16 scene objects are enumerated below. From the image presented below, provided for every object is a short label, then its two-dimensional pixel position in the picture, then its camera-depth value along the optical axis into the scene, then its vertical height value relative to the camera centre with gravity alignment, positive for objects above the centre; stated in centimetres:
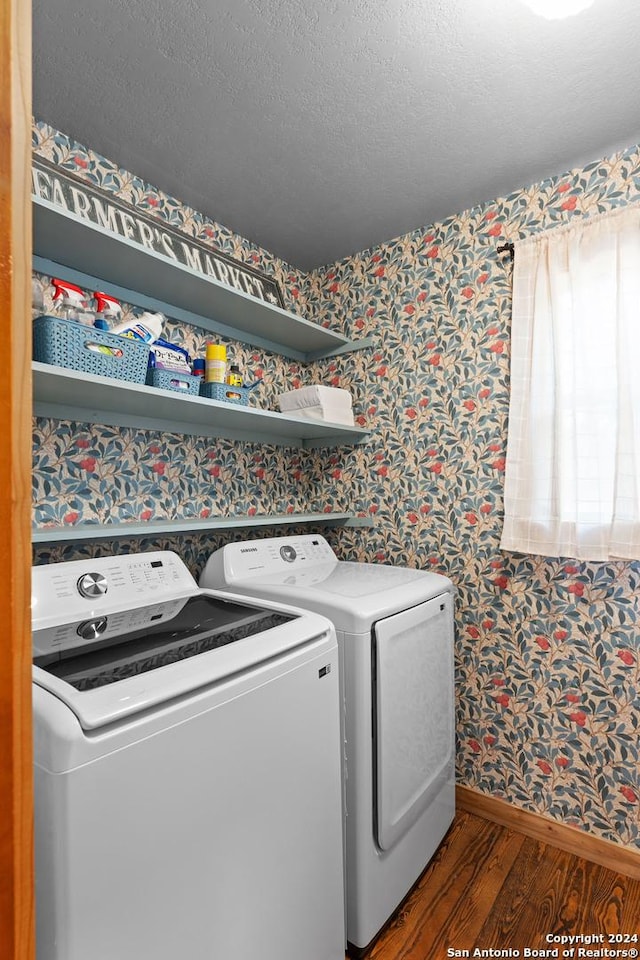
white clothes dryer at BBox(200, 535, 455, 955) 149 -75
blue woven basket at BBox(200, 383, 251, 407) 191 +32
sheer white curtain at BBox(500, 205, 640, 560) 176 +31
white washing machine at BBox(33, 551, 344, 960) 84 -59
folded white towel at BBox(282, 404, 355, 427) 231 +29
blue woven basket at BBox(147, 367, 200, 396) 168 +33
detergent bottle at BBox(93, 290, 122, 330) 164 +56
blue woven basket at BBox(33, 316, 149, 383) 139 +37
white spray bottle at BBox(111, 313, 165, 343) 167 +51
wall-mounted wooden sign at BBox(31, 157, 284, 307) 160 +92
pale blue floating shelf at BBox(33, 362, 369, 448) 146 +24
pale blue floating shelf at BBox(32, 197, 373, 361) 148 +70
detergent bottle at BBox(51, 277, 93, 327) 152 +53
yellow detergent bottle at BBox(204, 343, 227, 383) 193 +44
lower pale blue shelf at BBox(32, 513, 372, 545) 147 -17
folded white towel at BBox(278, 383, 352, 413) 231 +37
